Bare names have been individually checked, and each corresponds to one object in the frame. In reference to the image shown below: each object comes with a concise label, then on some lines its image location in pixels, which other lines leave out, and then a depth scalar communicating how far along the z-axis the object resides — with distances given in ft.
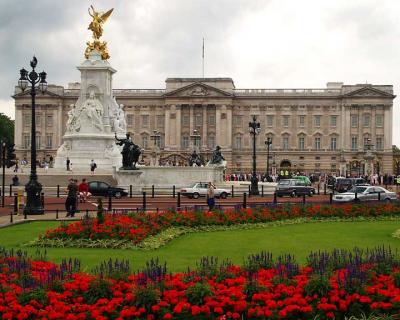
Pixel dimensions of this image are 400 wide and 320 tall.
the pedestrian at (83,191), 123.44
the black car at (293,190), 161.48
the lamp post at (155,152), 236.06
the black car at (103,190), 144.77
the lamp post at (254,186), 156.87
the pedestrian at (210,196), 97.74
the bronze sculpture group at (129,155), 162.30
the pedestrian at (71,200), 92.89
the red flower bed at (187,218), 62.64
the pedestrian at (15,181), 175.32
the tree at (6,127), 467.52
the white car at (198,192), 150.61
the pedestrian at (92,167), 180.24
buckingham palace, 421.18
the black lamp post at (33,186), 94.48
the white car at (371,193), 128.69
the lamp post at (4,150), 143.94
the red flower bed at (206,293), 31.27
